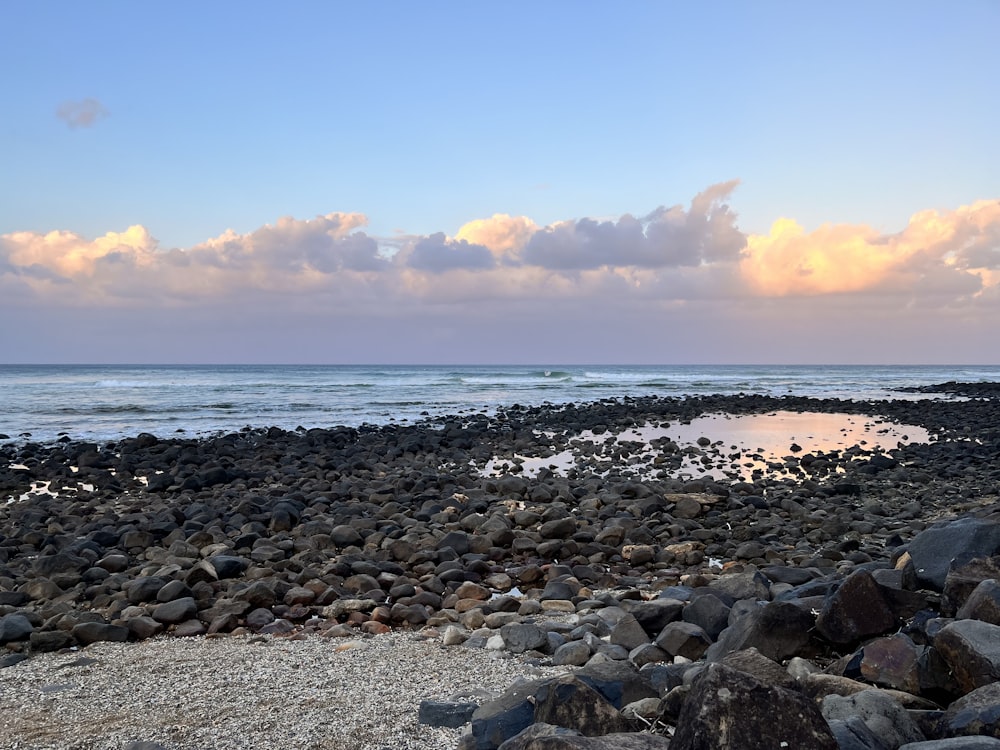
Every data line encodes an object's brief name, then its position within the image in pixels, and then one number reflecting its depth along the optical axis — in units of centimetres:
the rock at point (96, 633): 562
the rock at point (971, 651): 321
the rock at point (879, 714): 295
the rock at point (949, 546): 462
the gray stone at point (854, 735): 270
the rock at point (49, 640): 552
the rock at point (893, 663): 350
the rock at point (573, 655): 470
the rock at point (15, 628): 566
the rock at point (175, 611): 605
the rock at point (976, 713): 274
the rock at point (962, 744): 249
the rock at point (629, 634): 489
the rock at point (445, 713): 385
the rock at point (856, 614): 416
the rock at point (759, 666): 330
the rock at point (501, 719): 336
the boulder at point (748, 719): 248
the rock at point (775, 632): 416
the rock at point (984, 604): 369
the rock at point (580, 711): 320
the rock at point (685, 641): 458
